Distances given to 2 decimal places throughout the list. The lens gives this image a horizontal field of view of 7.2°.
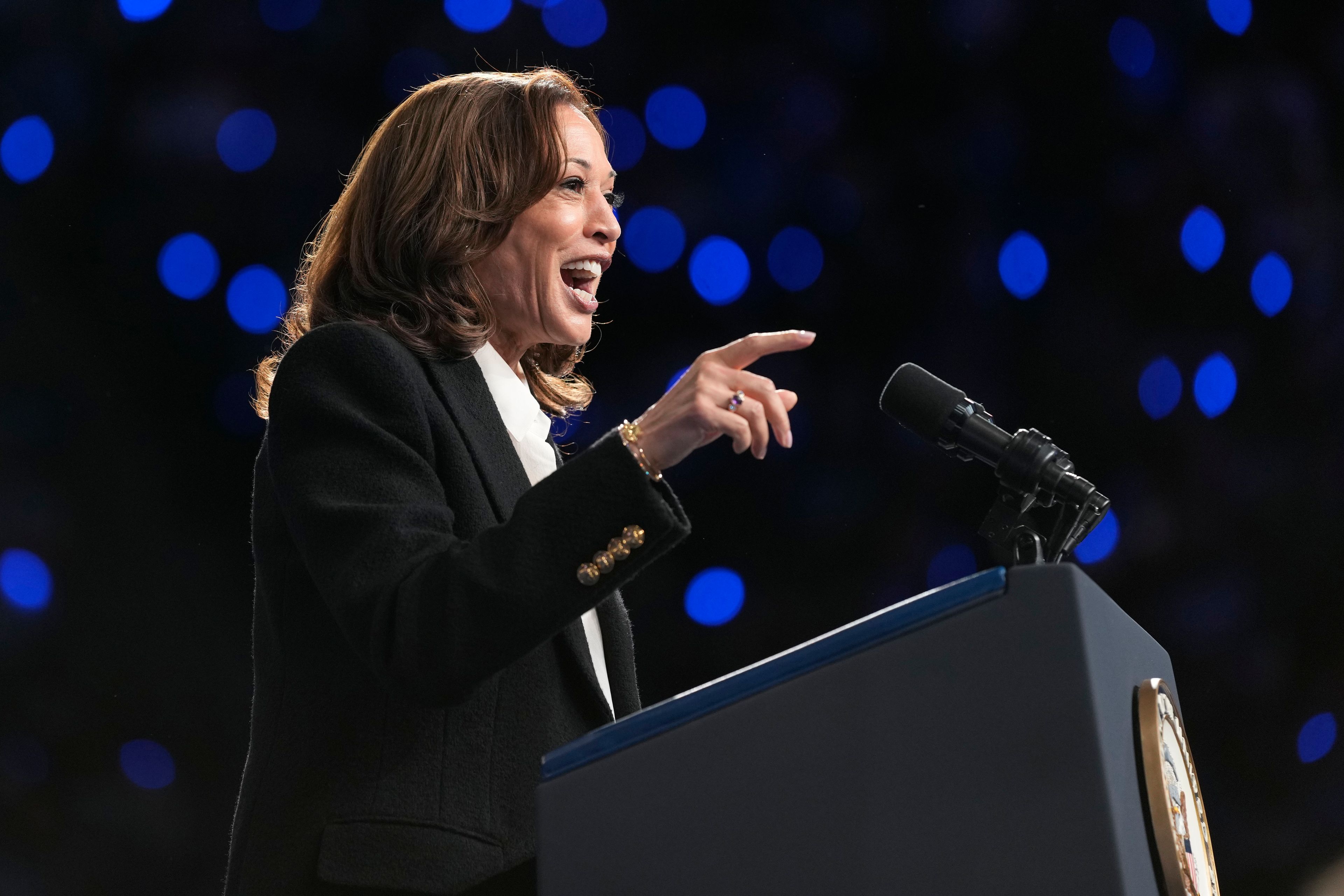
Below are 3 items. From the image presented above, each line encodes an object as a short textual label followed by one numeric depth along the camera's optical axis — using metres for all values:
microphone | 8.41
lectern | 8.17
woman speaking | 8.39
